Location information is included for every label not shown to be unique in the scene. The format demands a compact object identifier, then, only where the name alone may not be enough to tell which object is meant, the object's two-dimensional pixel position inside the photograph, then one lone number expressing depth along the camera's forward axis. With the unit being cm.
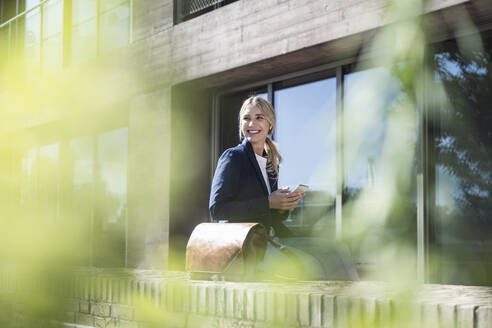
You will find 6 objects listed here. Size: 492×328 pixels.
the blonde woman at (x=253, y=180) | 272
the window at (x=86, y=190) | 783
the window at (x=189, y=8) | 635
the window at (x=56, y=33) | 775
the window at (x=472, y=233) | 312
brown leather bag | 239
